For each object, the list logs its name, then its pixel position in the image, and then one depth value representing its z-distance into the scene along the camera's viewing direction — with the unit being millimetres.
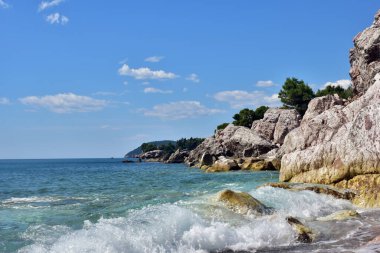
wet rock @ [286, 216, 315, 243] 14062
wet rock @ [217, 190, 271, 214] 17797
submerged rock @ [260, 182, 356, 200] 22094
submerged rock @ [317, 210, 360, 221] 17312
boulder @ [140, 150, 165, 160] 180025
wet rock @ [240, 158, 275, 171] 55075
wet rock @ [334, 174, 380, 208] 20888
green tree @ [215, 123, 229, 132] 122506
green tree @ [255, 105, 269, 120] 106875
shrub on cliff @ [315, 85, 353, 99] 97312
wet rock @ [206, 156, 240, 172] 57469
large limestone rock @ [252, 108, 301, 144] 73812
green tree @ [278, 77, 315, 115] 95438
